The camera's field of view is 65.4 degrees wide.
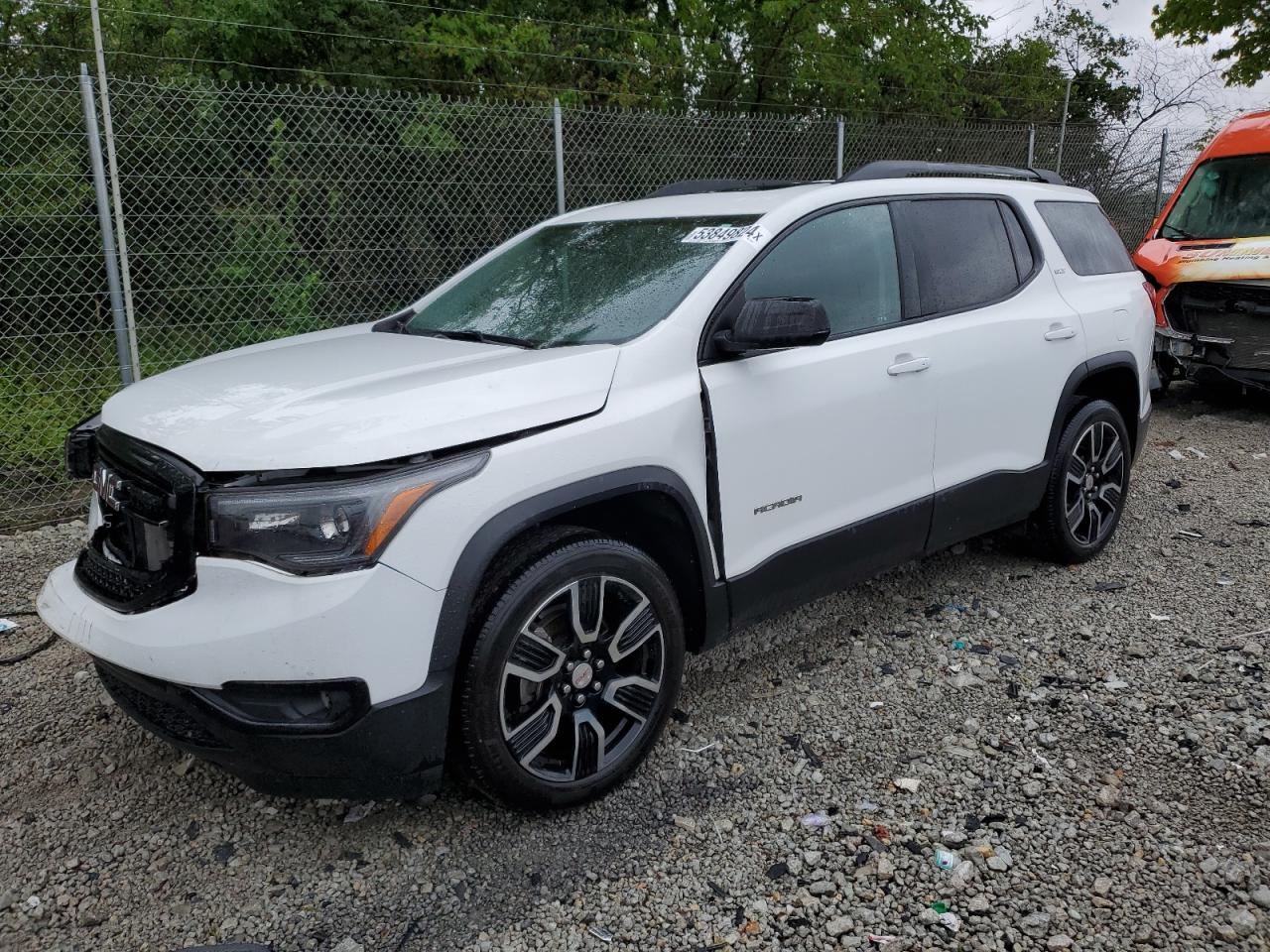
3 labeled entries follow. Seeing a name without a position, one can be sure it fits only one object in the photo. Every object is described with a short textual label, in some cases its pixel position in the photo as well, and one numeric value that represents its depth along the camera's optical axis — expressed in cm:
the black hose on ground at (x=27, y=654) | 398
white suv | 242
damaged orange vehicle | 733
